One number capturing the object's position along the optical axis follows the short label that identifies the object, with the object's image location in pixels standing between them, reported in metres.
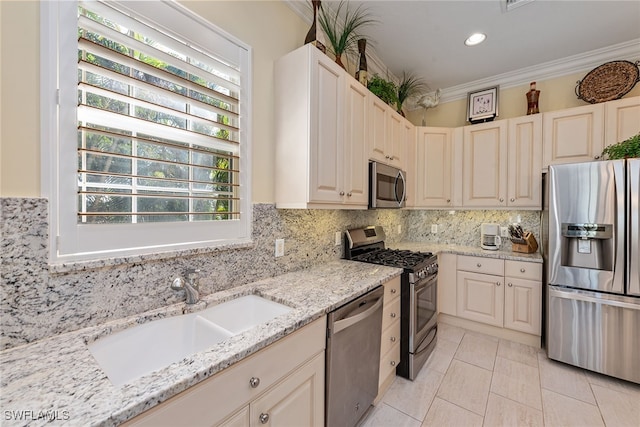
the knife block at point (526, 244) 2.79
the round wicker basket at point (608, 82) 2.38
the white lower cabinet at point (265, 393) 0.74
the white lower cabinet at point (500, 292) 2.53
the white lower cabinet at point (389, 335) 1.80
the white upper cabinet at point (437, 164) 3.13
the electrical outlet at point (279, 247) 1.75
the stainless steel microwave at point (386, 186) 2.17
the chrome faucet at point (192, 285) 1.23
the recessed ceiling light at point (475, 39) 2.34
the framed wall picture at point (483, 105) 3.04
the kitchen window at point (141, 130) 0.96
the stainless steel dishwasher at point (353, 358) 1.28
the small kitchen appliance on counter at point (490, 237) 3.04
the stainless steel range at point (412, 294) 2.00
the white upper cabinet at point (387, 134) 2.21
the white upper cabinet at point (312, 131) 1.59
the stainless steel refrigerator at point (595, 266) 1.95
